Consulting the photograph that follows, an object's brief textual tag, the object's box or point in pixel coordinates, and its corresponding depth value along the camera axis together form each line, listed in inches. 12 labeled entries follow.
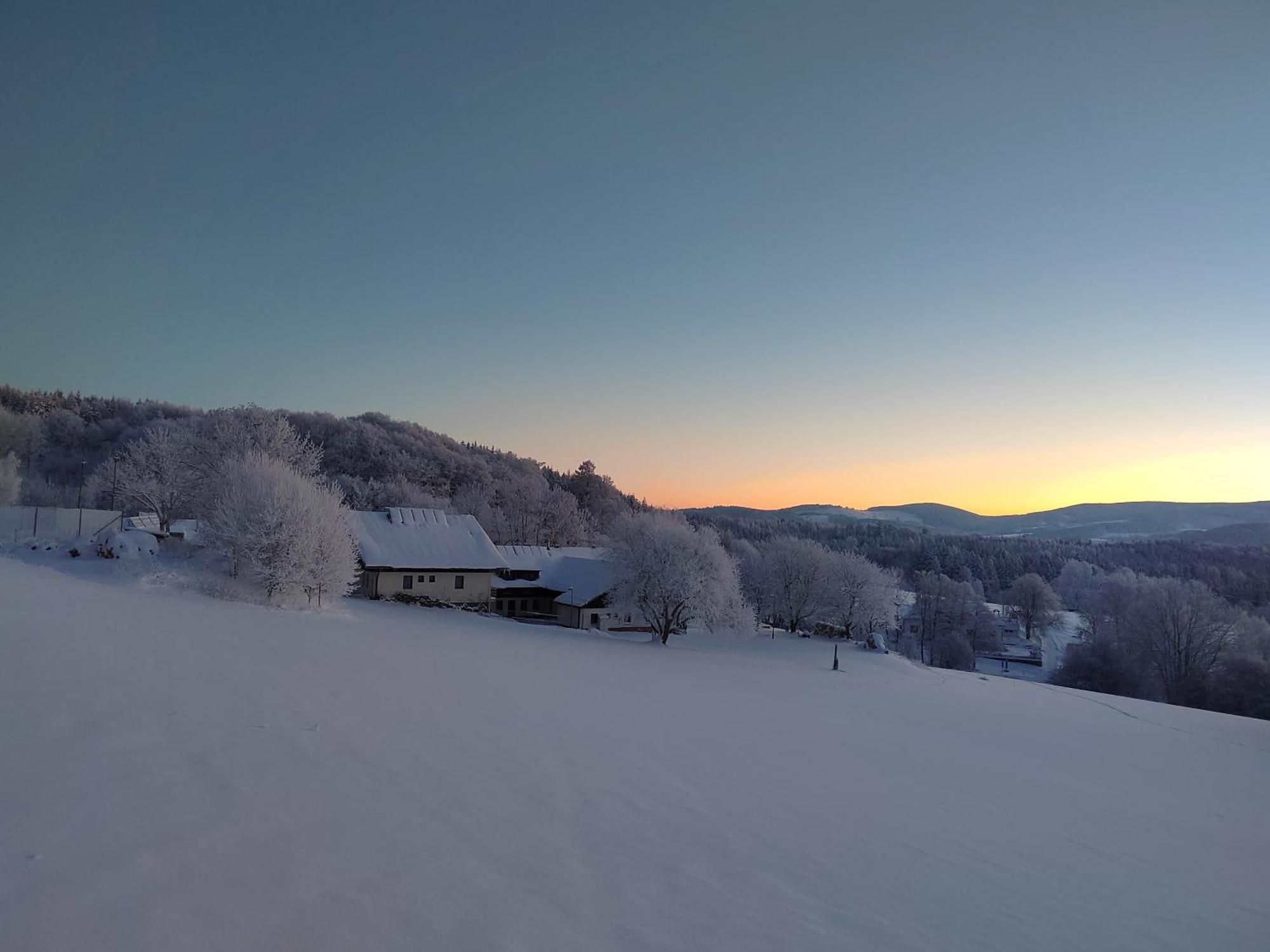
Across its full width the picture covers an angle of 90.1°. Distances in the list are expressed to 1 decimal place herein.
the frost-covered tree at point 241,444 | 1674.5
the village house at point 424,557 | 1526.8
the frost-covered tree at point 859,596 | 2118.6
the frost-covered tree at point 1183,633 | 1860.2
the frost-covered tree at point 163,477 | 1802.4
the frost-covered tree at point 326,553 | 1048.2
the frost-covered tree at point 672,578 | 1472.7
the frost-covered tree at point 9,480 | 1929.1
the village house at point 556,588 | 1786.4
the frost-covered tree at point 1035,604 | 3289.9
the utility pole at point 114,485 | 2066.9
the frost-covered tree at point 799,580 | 2225.6
